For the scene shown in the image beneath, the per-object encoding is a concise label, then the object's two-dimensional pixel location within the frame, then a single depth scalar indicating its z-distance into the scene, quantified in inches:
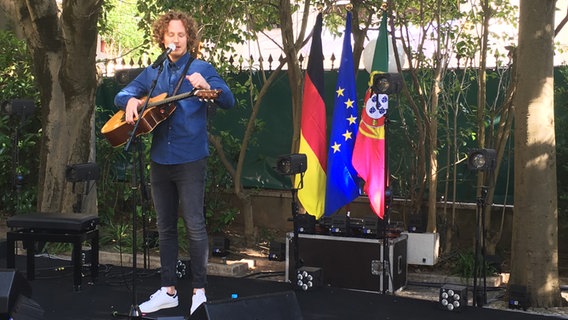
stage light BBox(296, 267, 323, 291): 189.3
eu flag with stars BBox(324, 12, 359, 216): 220.7
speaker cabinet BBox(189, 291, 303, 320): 115.6
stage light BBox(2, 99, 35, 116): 226.2
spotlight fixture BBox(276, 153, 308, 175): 192.4
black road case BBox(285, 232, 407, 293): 196.7
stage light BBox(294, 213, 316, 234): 210.5
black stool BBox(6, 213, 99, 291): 187.2
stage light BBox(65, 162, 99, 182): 202.4
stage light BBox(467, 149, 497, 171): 171.6
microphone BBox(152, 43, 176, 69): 143.7
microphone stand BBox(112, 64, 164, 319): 141.7
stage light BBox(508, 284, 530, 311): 175.2
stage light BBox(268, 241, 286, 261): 220.1
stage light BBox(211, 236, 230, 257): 236.5
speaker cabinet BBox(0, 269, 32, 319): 125.3
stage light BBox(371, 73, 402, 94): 180.2
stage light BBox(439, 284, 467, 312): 166.9
